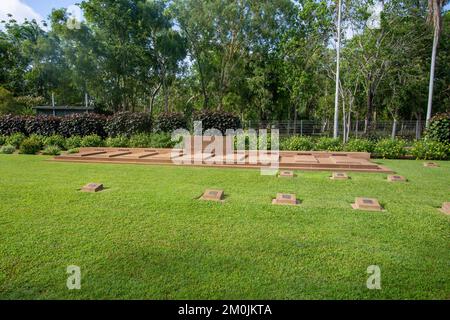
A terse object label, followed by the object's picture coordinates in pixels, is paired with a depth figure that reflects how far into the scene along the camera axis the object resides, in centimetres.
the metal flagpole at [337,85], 1416
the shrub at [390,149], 1084
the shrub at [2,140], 1457
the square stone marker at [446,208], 440
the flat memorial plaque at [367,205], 452
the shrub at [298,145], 1172
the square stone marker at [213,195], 500
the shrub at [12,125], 1547
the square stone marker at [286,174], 715
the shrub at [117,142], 1294
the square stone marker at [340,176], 685
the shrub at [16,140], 1394
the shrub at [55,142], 1332
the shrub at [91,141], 1330
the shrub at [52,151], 1181
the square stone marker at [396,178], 660
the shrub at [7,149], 1268
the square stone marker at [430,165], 884
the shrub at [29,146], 1245
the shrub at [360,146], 1125
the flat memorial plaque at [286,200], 479
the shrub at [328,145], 1166
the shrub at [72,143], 1338
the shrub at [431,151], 1050
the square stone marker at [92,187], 550
